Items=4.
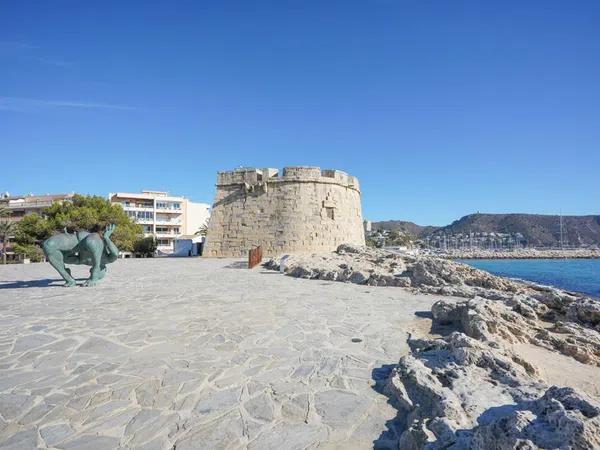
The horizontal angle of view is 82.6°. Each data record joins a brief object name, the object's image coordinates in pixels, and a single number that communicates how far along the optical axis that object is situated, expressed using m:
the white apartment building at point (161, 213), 47.25
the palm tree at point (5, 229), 29.18
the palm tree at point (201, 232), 38.30
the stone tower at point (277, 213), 20.66
